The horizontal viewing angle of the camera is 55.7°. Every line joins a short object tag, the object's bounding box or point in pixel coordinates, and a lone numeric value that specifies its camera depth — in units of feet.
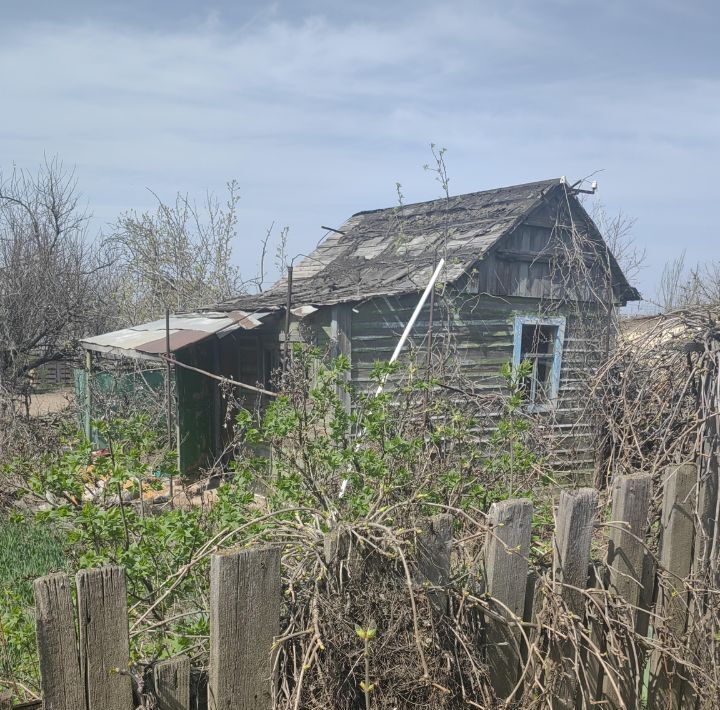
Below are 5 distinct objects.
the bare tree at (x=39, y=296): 41.34
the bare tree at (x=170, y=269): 53.31
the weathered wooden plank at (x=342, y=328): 28.09
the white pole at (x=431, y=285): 22.59
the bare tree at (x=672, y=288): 80.26
